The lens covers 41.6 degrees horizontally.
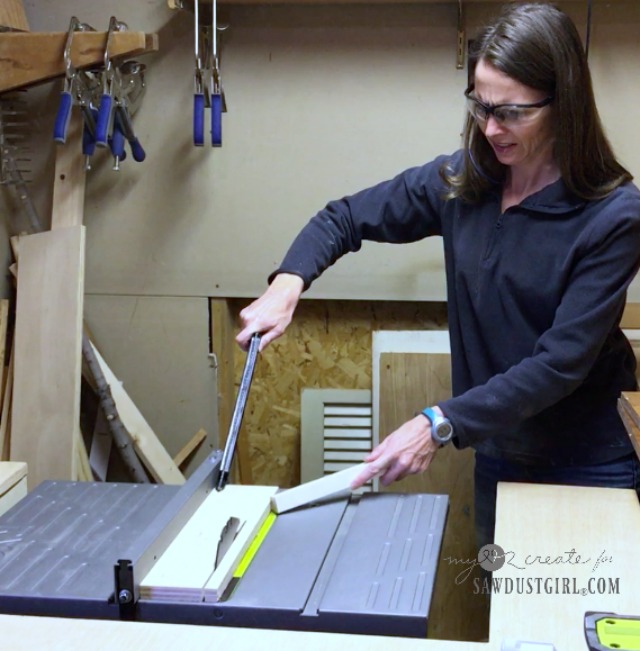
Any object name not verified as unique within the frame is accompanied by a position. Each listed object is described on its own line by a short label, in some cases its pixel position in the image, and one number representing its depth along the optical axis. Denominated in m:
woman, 1.32
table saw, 1.01
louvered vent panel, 2.36
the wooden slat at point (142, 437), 2.30
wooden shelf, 2.04
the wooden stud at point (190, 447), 2.40
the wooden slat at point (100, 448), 2.38
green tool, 0.91
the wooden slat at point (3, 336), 2.21
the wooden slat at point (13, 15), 2.08
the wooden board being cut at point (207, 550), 1.04
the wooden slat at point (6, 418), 2.18
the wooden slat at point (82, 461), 2.17
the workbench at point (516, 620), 0.95
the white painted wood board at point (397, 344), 2.24
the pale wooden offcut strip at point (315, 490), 1.29
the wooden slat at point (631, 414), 1.24
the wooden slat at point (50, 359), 2.15
